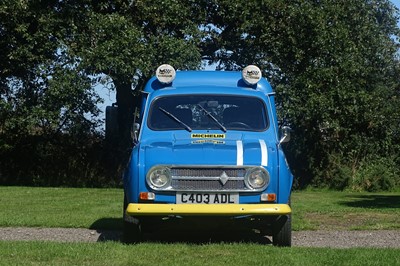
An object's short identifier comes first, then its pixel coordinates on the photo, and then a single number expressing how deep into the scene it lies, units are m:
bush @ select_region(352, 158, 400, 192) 28.09
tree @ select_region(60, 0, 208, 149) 23.50
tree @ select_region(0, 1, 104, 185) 23.78
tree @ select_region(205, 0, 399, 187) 25.19
